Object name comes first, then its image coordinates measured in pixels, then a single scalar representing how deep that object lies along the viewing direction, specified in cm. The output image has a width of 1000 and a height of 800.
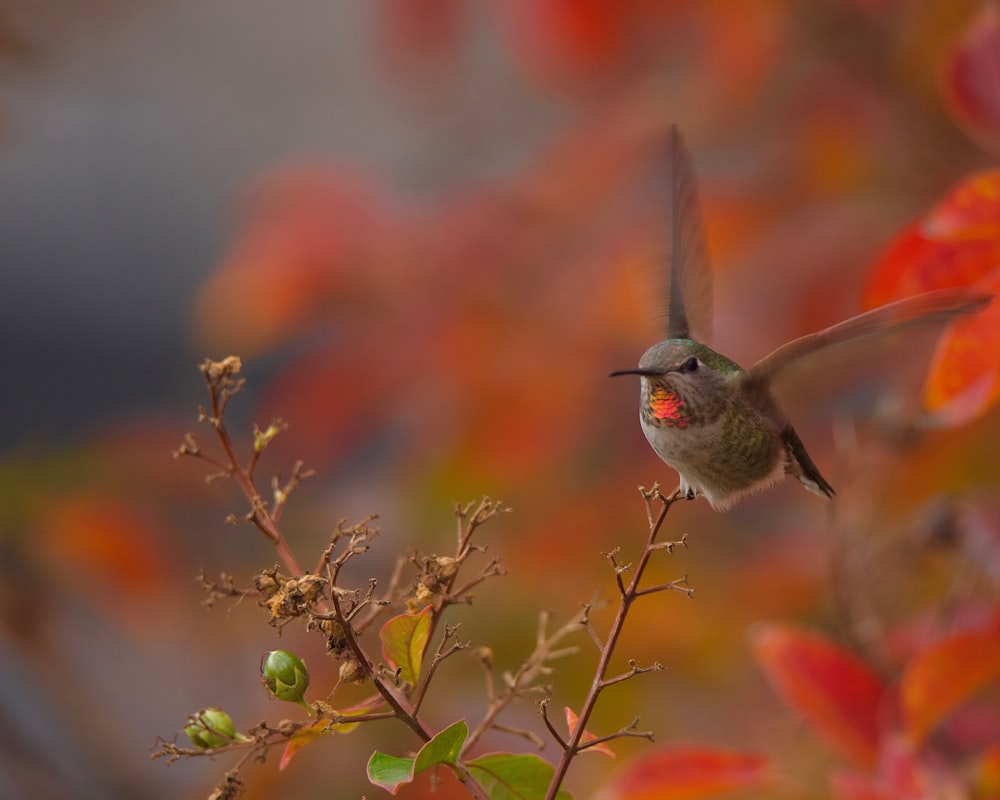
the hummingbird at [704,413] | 307
